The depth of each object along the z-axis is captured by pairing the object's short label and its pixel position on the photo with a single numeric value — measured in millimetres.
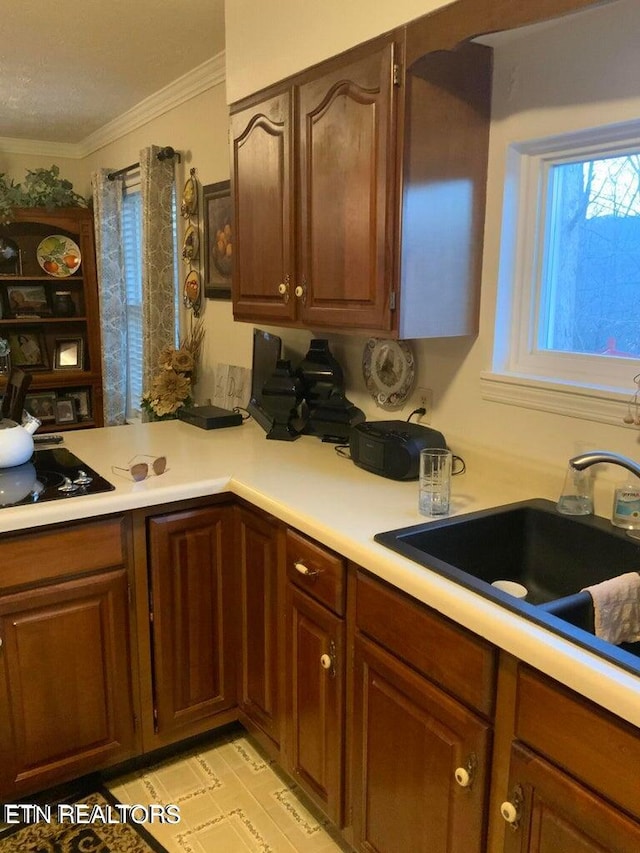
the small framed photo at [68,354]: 4750
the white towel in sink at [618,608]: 1313
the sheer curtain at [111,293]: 4215
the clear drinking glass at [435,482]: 1648
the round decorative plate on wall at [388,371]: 2180
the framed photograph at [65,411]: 4684
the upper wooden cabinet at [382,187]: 1723
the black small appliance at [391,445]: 1894
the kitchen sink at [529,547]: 1518
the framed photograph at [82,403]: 4781
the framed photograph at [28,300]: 4633
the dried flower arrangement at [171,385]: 3004
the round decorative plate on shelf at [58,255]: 4605
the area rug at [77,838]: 1815
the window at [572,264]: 1668
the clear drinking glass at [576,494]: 1643
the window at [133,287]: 4164
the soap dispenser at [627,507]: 1534
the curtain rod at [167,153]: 3328
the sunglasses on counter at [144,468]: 1912
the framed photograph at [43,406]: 4598
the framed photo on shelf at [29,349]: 4676
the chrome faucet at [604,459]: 1428
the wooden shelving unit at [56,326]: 4578
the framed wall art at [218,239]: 3000
